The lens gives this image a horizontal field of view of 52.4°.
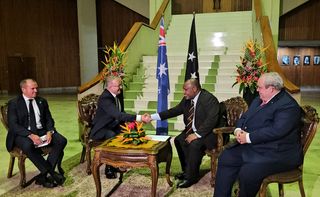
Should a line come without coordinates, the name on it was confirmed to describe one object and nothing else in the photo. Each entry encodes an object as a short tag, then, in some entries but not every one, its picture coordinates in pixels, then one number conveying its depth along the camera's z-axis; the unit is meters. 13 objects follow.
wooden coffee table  2.73
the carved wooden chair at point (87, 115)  3.77
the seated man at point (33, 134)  3.25
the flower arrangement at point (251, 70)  4.67
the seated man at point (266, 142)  2.42
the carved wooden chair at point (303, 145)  2.40
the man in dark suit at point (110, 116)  3.42
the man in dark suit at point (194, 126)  3.27
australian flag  5.09
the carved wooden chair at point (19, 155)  3.28
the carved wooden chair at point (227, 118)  3.26
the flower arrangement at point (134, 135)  2.91
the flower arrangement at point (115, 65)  5.31
